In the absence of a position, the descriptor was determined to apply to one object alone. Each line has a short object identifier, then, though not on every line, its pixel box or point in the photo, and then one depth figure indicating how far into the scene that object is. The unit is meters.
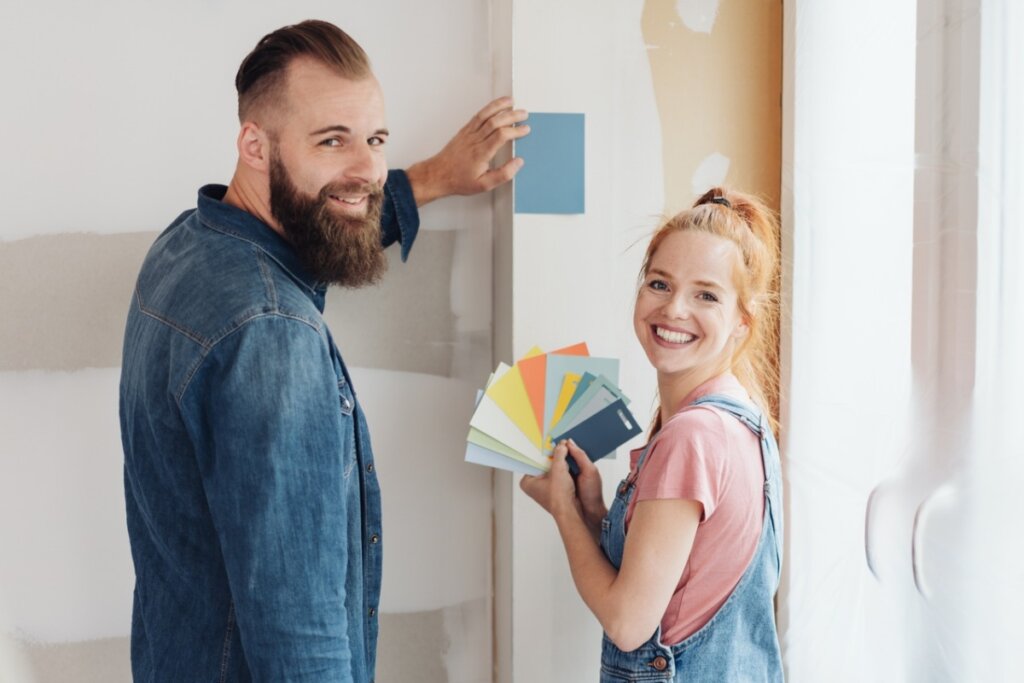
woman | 1.34
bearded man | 1.21
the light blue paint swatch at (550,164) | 1.83
